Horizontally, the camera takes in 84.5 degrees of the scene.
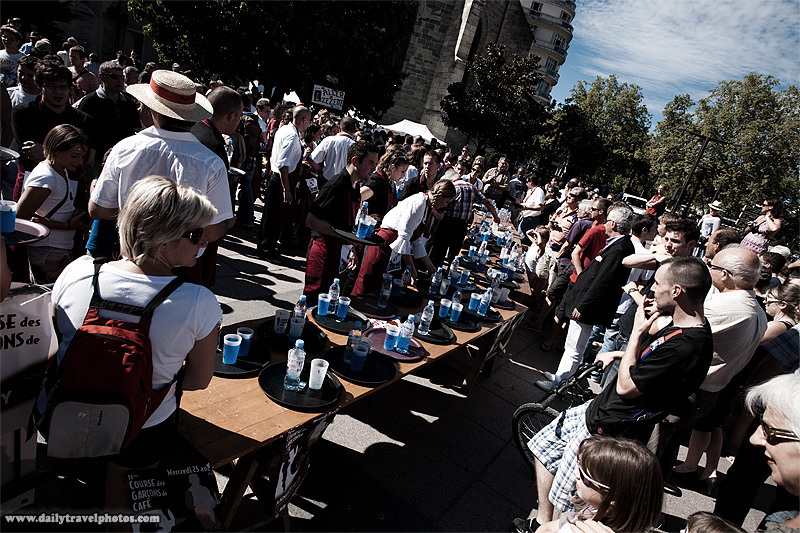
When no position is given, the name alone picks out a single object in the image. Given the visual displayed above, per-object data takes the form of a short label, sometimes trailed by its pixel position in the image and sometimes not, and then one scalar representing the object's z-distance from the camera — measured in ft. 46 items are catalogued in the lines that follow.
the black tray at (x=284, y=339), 9.34
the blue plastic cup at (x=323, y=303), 11.10
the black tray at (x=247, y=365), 8.06
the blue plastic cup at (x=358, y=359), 9.27
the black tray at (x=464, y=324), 13.14
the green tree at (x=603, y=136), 129.18
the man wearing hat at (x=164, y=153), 9.03
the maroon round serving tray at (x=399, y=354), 10.36
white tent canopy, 72.45
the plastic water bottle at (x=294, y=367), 7.95
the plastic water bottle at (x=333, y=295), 11.57
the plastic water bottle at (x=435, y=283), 15.06
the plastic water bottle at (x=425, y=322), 11.89
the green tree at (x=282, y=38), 52.75
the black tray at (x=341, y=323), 10.66
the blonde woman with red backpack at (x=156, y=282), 5.32
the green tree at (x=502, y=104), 79.56
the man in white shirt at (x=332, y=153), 21.84
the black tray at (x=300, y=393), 7.66
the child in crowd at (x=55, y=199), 10.66
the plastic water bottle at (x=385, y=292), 12.79
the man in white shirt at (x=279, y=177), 20.65
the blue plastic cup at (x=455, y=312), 13.44
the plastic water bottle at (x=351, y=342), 9.58
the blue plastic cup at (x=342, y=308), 11.12
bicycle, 12.49
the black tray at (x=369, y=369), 8.99
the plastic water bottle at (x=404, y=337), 10.52
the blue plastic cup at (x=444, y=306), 13.56
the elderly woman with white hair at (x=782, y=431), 6.23
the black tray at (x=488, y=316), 14.32
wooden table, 6.58
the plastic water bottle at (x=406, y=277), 14.87
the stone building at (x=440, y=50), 87.35
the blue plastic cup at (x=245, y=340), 8.58
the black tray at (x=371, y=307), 12.08
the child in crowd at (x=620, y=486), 6.01
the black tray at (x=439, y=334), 11.76
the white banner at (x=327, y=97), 45.49
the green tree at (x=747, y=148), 88.94
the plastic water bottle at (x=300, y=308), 9.45
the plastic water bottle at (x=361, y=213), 13.28
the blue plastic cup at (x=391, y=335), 10.53
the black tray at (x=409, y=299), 13.56
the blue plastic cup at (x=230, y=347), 8.22
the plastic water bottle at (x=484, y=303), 14.38
